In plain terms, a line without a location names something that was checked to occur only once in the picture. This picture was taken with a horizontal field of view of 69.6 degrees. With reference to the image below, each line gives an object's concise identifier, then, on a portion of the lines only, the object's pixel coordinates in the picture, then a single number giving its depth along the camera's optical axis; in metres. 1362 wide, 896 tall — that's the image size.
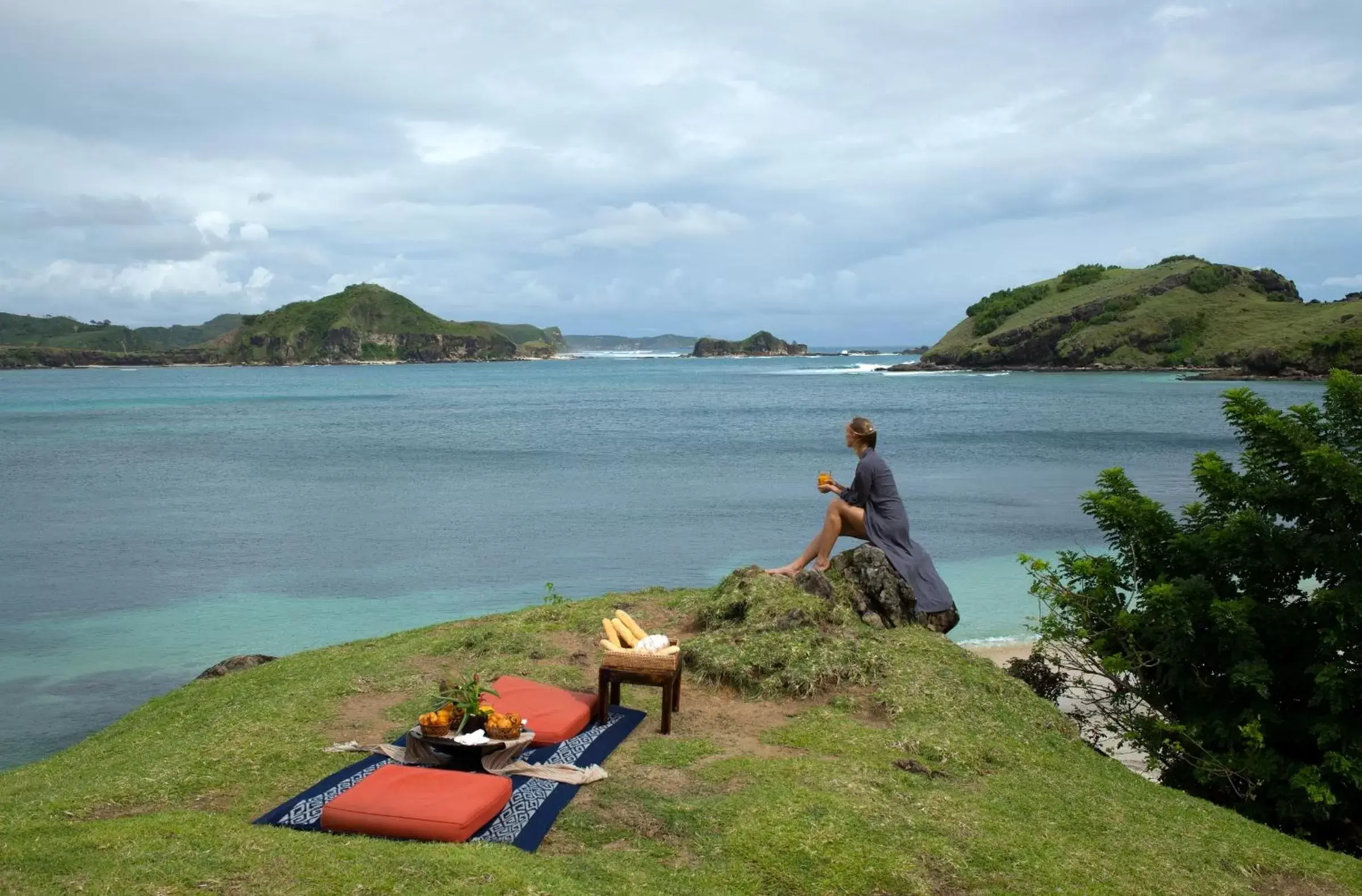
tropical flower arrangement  7.91
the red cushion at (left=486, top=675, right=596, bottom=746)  8.77
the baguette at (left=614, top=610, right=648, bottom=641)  10.44
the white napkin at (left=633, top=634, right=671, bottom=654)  9.71
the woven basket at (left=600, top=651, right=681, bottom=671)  9.20
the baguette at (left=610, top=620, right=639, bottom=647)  10.25
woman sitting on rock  12.75
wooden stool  9.22
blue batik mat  6.77
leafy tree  9.61
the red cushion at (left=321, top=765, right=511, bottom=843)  6.55
